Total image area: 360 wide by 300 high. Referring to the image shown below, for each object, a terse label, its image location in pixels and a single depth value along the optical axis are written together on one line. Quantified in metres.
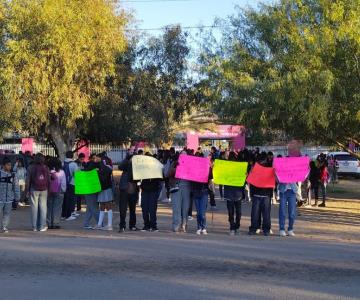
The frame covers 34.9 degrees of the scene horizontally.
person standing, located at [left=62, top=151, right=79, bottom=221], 15.23
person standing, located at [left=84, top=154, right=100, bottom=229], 13.43
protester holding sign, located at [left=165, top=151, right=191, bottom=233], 12.55
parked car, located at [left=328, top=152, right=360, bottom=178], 34.22
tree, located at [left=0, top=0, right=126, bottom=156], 21.16
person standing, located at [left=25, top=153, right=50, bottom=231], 12.69
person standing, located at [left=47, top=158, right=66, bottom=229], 13.31
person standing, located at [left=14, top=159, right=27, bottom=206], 17.69
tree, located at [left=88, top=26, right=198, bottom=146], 25.67
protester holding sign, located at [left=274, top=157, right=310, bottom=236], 12.26
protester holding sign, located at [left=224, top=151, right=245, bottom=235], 12.26
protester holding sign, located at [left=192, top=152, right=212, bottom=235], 12.36
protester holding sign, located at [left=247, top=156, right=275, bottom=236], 12.22
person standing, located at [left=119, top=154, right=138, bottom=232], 12.64
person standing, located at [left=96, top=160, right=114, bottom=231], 13.29
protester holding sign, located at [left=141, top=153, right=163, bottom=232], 12.62
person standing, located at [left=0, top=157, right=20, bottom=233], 12.53
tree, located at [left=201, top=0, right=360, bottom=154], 14.62
